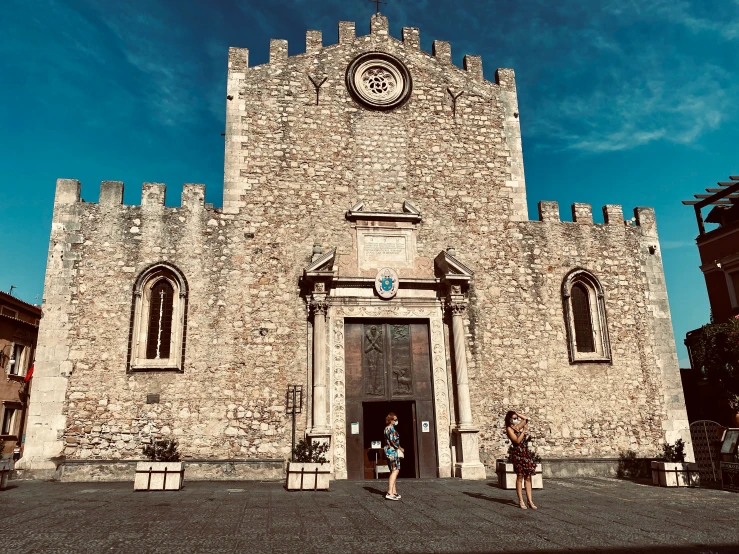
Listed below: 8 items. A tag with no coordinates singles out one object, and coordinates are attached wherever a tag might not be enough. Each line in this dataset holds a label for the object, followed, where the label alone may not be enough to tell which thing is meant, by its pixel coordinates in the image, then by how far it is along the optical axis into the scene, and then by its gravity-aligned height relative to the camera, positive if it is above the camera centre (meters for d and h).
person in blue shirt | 9.17 -0.51
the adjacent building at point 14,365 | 23.77 +2.85
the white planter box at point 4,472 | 10.41 -0.75
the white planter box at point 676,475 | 11.69 -1.26
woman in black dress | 8.52 -0.57
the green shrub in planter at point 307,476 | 10.38 -0.95
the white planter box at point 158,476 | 10.21 -0.89
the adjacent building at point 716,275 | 21.34 +5.48
